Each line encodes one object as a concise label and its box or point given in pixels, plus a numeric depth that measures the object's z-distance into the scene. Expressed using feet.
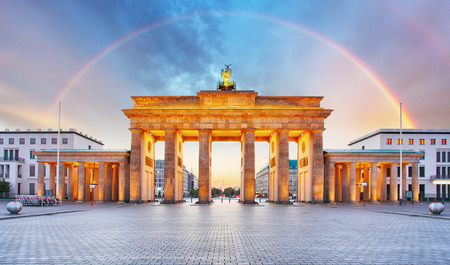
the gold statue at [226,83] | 206.28
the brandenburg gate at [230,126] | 173.17
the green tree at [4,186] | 244.85
